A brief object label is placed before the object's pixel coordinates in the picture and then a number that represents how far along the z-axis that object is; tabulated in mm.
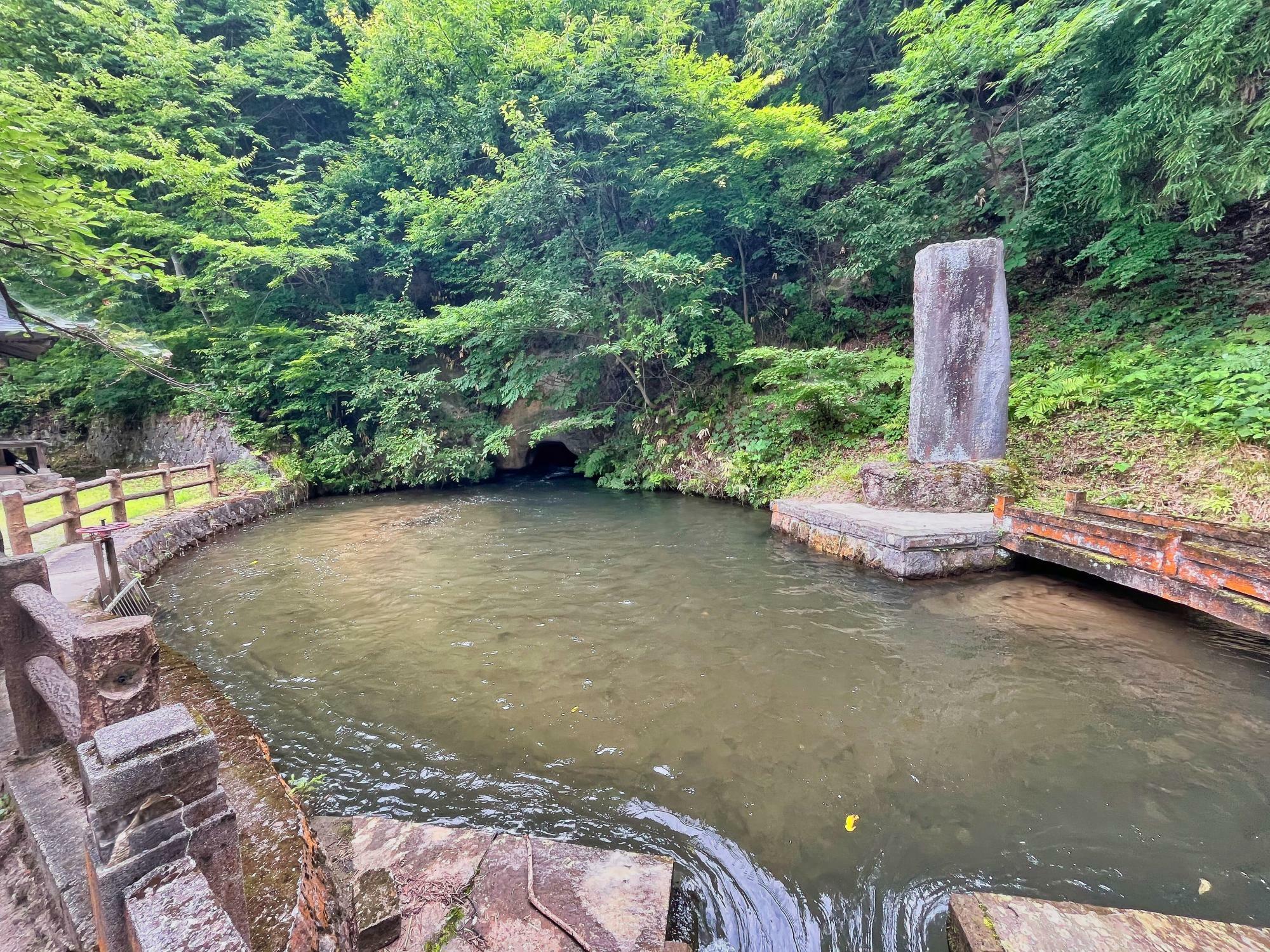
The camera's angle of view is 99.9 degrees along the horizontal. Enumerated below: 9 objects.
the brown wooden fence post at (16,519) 5254
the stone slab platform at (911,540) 6121
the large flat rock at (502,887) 2004
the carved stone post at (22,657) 2285
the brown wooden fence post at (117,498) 7719
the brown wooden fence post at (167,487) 9219
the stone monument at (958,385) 7355
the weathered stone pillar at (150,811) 1114
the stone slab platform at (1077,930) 1930
